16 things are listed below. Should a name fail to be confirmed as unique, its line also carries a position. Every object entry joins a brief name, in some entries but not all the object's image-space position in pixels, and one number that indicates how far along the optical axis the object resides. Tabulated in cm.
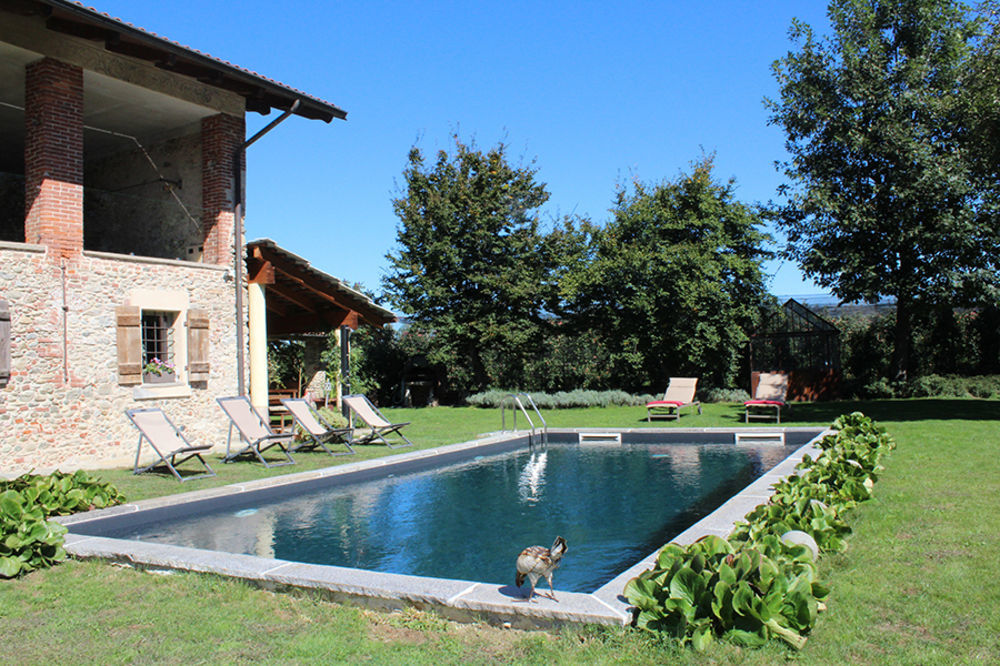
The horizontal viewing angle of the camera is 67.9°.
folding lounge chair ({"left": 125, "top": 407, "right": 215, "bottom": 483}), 950
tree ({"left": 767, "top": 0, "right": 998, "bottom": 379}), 1773
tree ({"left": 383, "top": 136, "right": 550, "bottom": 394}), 2436
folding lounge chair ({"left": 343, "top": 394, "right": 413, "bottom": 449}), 1312
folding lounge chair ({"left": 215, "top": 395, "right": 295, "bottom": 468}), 1074
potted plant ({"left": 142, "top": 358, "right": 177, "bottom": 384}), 1248
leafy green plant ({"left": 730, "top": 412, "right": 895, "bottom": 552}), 509
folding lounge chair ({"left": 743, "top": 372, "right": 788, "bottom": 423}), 1587
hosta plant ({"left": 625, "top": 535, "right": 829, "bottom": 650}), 356
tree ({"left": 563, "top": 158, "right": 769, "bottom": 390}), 2186
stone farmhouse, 1081
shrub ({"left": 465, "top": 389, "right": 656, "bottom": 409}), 2188
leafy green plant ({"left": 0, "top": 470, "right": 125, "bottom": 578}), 526
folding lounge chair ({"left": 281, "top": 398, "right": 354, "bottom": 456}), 1184
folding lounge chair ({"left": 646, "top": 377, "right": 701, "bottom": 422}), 1724
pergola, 1399
